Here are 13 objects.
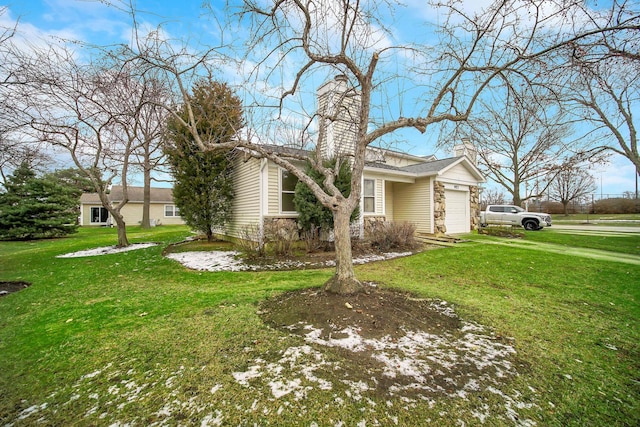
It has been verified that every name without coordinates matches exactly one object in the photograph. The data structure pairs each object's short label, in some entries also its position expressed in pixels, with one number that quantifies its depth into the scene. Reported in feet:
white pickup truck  54.29
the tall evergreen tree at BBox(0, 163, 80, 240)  47.14
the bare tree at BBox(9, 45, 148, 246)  19.13
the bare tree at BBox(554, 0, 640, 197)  11.17
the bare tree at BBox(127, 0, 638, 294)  12.25
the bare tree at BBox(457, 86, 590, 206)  42.63
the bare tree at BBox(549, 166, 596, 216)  88.89
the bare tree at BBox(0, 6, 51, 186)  16.98
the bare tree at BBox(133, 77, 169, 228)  21.56
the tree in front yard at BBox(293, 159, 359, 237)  27.43
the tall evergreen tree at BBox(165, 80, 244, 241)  32.24
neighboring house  85.87
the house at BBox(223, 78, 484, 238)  30.14
